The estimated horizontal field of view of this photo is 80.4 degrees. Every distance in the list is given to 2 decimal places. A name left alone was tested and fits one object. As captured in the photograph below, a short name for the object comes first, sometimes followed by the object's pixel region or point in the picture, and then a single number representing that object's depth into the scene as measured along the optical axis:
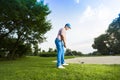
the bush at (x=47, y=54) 12.23
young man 2.70
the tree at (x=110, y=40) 18.84
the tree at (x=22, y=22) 7.60
